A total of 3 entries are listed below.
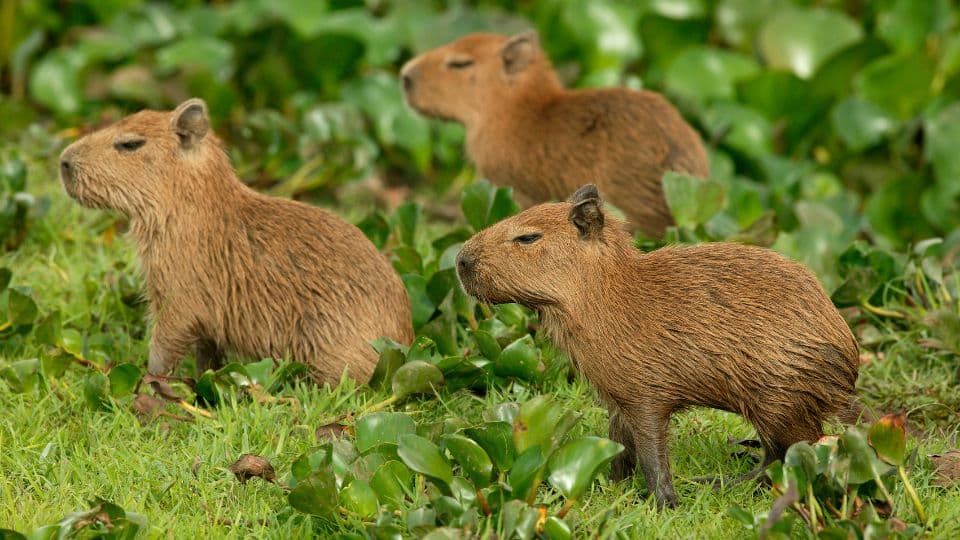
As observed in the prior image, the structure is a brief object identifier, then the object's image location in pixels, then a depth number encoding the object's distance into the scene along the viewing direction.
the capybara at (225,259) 10.17
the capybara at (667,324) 8.26
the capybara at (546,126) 13.20
